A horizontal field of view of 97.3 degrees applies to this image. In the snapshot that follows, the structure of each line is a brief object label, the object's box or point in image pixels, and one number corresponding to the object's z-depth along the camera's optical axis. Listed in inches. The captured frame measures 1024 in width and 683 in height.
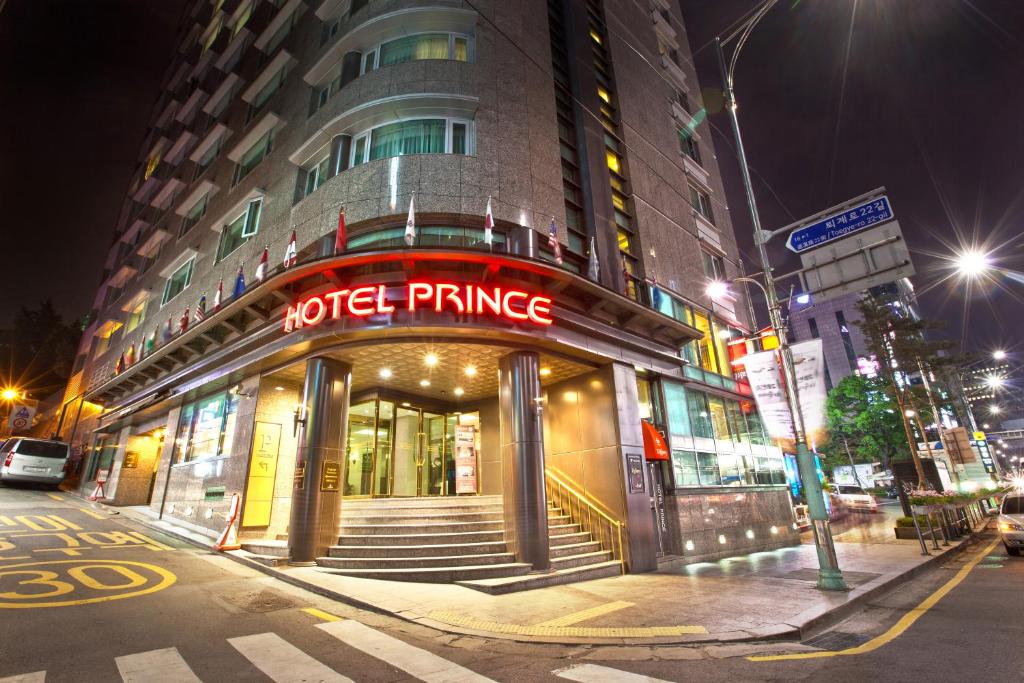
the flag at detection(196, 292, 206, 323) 620.7
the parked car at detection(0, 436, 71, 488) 849.5
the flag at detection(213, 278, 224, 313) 641.0
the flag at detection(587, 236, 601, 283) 585.9
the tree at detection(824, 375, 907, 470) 1882.4
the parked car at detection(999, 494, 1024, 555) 523.2
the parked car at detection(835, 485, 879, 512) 1372.7
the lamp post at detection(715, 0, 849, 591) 347.9
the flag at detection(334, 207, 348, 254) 478.0
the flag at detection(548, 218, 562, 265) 523.4
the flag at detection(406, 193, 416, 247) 450.0
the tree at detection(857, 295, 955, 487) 1344.7
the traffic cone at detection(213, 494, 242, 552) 461.4
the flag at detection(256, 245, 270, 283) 550.7
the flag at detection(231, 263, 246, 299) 611.5
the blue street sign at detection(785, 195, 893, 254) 379.9
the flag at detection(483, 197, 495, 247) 475.1
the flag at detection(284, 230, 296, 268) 493.7
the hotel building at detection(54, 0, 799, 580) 456.8
